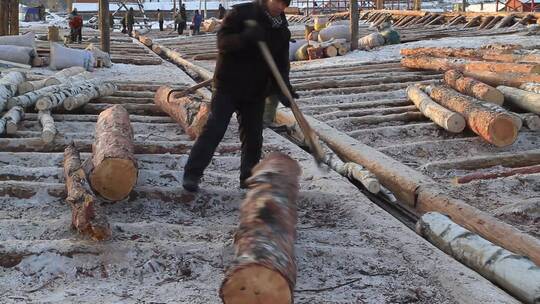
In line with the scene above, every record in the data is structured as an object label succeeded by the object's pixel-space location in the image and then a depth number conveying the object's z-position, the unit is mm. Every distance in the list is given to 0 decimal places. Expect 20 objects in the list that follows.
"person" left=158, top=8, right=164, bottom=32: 35938
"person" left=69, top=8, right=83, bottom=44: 22088
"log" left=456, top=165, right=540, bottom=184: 5234
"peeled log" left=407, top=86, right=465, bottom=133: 6633
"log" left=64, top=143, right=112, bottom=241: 3703
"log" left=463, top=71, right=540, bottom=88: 7609
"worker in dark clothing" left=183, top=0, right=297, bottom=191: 4277
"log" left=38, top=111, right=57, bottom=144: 5918
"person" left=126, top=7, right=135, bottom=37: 32625
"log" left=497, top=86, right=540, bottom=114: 6781
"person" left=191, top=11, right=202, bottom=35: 29062
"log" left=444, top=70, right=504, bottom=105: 7117
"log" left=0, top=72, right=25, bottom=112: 6852
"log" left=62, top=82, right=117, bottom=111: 7473
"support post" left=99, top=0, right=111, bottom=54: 13383
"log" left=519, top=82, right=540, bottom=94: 7118
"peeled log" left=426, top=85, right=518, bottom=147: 6098
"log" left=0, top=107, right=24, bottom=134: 6238
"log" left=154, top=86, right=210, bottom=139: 6340
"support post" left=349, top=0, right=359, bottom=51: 14576
